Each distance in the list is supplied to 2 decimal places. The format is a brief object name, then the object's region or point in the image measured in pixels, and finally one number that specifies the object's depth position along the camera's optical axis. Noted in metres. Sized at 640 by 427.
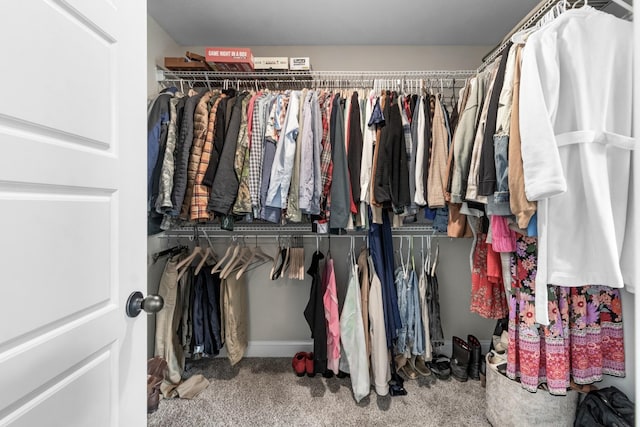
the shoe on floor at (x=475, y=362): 1.86
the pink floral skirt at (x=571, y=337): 1.15
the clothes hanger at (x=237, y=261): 1.86
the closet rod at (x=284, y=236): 2.05
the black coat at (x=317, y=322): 1.74
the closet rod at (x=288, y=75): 1.89
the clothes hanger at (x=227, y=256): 1.86
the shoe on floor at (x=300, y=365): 1.86
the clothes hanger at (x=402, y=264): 1.89
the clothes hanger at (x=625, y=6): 1.00
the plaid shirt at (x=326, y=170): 1.61
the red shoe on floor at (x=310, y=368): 1.86
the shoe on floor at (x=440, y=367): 1.86
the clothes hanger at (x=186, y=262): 1.86
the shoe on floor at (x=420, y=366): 1.89
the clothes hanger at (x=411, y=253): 1.90
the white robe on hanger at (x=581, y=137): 1.02
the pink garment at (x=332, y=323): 1.70
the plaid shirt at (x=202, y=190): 1.58
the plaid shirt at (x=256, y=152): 1.60
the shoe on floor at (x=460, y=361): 1.84
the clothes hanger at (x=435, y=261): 1.95
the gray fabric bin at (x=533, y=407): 1.28
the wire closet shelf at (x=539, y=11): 1.24
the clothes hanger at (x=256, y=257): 1.93
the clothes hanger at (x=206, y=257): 1.86
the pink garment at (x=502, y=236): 1.22
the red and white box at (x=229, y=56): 1.76
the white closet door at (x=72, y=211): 0.46
